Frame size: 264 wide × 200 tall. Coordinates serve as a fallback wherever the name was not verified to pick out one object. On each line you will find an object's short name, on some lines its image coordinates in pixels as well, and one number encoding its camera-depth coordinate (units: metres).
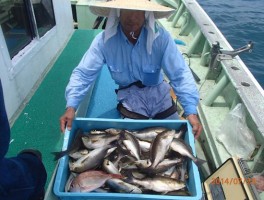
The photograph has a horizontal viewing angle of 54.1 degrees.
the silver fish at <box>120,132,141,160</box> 2.02
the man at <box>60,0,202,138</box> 2.32
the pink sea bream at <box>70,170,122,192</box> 1.74
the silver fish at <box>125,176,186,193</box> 1.77
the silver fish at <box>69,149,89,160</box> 1.98
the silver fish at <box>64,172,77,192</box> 1.77
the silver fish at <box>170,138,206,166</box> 1.92
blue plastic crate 1.62
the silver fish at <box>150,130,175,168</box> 1.95
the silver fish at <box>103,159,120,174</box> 1.89
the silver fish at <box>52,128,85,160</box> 1.90
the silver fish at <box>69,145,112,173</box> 1.89
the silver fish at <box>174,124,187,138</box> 2.21
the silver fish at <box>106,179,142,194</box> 1.72
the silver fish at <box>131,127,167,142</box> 2.19
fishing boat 2.69
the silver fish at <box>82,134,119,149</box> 2.08
